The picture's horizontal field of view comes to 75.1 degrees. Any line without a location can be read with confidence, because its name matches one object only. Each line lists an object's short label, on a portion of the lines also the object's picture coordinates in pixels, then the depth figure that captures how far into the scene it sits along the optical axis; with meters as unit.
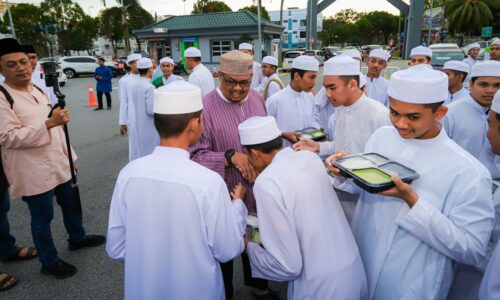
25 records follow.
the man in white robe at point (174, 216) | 1.62
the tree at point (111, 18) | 39.84
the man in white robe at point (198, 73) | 6.23
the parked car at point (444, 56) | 12.26
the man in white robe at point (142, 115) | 5.48
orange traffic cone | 13.85
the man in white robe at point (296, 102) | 4.20
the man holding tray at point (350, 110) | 2.84
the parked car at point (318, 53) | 25.29
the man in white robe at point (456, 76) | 4.74
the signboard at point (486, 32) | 31.27
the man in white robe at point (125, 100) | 5.71
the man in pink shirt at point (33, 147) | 2.80
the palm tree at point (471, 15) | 42.16
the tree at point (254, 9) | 59.11
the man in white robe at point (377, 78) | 5.77
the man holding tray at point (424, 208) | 1.57
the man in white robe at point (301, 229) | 1.72
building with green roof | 27.41
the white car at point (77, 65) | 26.53
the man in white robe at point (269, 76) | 6.41
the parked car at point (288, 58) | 25.81
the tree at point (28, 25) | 43.97
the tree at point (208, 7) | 42.72
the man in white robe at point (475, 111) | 3.11
